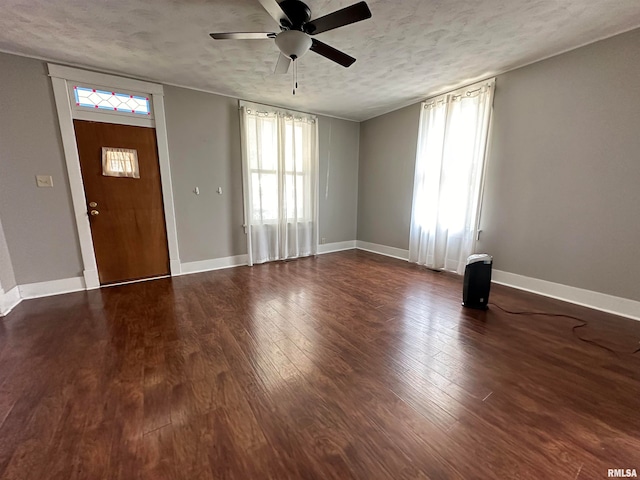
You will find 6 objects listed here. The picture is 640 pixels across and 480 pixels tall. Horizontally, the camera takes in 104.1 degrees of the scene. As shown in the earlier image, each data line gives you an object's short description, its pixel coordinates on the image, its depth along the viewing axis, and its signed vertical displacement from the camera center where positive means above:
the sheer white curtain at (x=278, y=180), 4.22 +0.25
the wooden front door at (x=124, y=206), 3.20 -0.19
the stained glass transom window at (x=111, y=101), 3.07 +1.17
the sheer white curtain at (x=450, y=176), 3.52 +0.29
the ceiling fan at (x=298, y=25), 1.78 +1.28
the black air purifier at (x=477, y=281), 2.73 -0.93
